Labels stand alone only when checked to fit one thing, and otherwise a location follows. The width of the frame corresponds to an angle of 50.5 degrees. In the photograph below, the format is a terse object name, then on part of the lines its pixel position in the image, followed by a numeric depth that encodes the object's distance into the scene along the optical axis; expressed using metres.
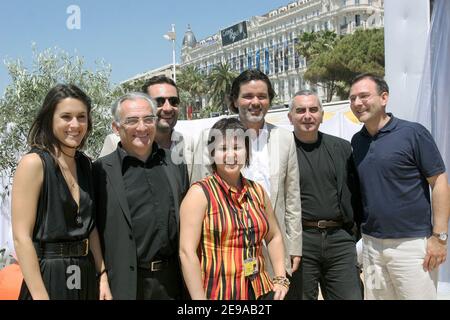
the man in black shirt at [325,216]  3.88
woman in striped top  2.74
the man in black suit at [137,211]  2.88
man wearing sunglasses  3.85
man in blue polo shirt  3.65
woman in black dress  2.55
